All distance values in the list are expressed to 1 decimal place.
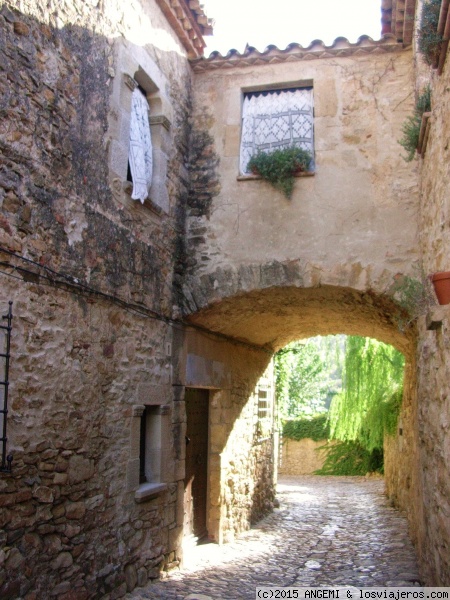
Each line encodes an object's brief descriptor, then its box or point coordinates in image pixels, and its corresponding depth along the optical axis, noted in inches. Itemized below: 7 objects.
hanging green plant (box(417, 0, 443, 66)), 142.7
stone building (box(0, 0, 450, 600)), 144.1
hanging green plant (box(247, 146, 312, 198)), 227.8
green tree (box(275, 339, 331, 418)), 890.0
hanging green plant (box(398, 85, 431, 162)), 179.9
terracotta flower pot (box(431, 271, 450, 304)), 131.0
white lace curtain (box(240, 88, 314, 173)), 239.1
